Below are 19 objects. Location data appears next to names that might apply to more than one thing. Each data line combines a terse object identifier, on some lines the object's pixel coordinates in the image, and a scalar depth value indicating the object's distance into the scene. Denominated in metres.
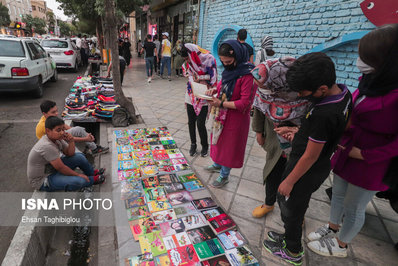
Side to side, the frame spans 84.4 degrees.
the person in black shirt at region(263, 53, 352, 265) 1.26
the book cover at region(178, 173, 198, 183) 2.93
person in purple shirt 1.30
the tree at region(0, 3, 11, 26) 32.34
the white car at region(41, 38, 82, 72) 10.12
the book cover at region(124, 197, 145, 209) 2.41
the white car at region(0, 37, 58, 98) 5.43
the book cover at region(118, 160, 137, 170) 3.12
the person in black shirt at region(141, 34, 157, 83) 8.89
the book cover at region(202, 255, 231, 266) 1.82
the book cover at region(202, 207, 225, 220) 2.32
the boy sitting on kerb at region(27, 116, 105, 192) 2.24
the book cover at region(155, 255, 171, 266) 1.80
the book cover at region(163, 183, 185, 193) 2.70
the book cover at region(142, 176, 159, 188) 2.76
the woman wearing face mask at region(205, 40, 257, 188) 2.21
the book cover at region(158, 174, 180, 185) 2.86
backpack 4.45
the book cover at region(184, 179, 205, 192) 2.76
